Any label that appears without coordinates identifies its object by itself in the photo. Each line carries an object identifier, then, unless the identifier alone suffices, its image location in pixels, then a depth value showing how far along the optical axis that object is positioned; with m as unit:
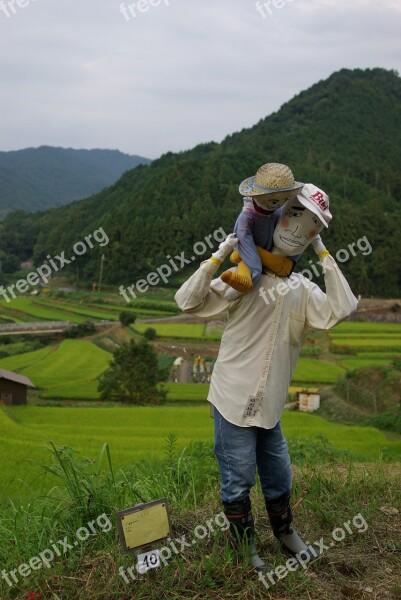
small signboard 2.39
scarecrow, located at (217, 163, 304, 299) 2.52
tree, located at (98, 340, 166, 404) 20.39
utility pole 50.51
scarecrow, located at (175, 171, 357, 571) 2.61
